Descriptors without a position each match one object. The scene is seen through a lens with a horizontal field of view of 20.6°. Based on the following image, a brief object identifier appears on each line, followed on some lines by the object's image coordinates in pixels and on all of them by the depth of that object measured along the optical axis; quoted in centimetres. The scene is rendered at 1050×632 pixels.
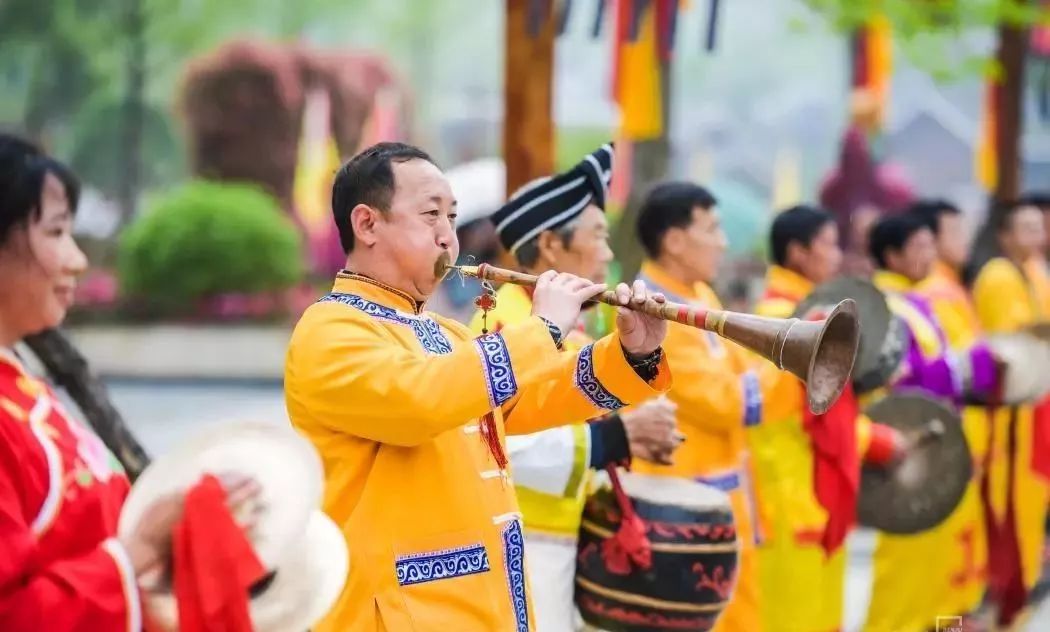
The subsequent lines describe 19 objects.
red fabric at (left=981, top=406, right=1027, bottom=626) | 1442
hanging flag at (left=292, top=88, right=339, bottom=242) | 4863
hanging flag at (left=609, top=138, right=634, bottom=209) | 3707
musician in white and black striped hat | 817
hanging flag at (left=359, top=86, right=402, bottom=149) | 5047
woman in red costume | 431
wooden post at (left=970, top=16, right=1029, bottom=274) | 2036
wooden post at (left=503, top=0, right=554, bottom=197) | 1299
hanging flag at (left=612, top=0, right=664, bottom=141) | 1769
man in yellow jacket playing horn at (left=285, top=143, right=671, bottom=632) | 550
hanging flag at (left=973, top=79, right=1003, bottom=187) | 2124
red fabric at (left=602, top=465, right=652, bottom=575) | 808
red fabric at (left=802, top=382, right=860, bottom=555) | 1058
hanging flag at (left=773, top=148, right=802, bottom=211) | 6068
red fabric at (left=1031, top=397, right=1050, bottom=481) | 1444
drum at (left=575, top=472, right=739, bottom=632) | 815
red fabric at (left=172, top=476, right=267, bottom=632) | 437
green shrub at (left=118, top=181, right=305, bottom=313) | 3809
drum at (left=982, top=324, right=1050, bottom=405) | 1347
